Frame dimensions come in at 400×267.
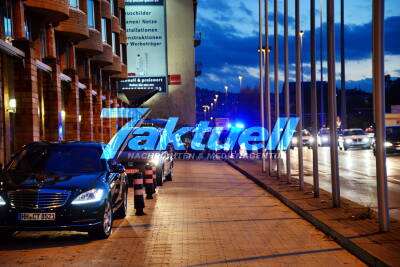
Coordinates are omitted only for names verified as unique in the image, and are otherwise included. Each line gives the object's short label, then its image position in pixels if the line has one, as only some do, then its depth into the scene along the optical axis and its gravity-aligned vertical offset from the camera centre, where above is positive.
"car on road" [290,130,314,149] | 59.20 -1.78
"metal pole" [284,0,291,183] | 20.50 +2.06
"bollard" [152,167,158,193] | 19.92 -1.67
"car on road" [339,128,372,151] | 49.56 -1.46
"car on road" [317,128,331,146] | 61.56 -1.52
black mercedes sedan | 9.53 -1.00
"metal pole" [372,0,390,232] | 9.32 +0.15
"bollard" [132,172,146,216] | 13.49 -1.52
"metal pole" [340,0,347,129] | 60.78 +5.62
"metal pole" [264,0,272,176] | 24.50 +1.84
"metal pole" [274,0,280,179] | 22.91 +2.19
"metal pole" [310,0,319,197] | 14.73 +0.44
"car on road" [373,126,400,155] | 38.53 -1.28
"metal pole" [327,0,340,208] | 12.73 +0.44
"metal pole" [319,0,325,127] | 47.31 +7.79
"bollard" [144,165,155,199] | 16.89 -1.52
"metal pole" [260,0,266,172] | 26.80 +1.74
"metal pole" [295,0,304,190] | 17.39 +1.13
